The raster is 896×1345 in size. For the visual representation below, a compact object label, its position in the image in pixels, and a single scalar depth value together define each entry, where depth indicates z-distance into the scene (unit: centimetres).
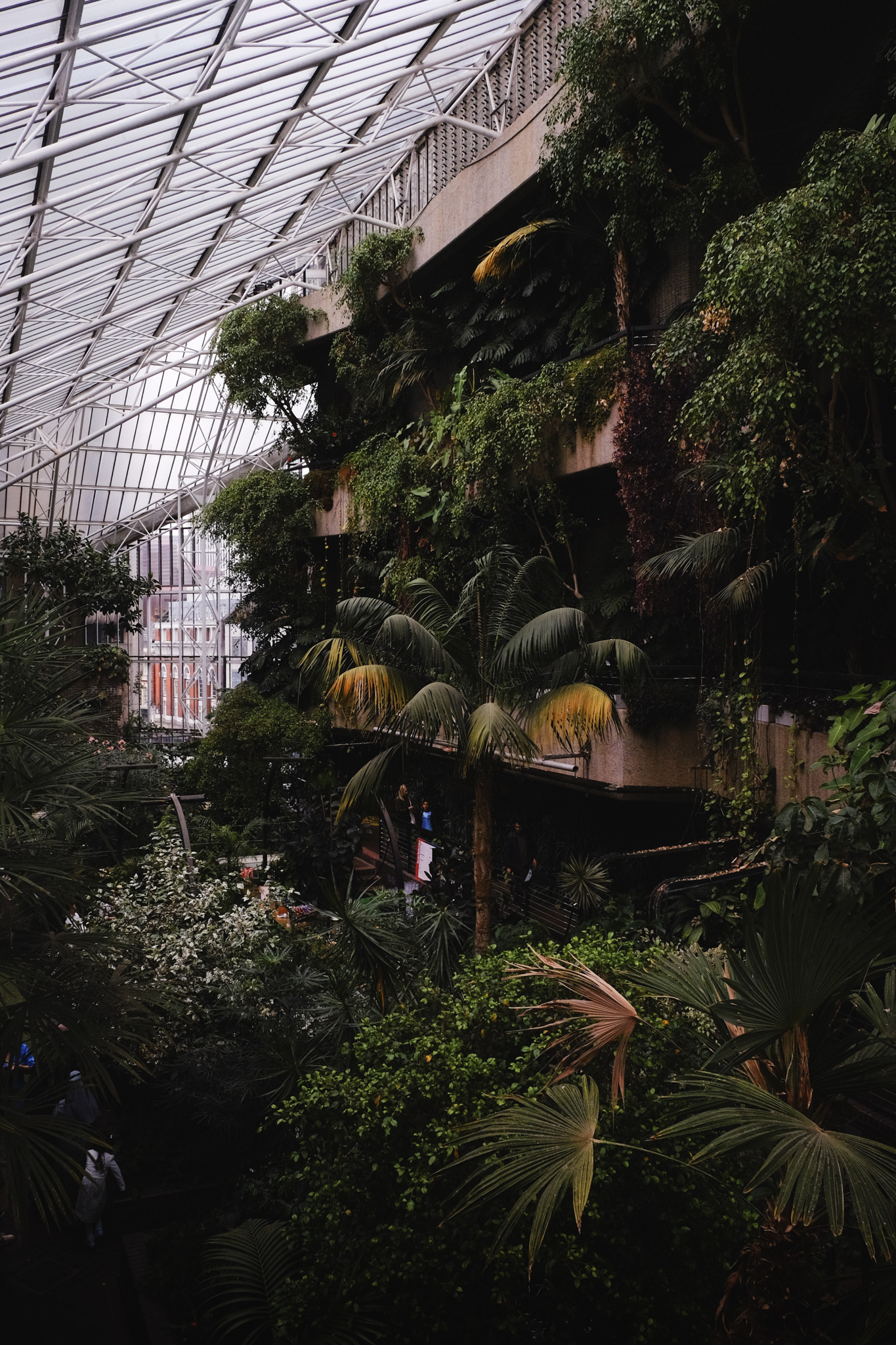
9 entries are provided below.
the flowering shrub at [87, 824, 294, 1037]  811
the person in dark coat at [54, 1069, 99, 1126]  811
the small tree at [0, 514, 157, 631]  2369
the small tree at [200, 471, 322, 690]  1838
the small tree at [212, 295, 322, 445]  1898
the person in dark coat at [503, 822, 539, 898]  1318
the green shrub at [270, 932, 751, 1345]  405
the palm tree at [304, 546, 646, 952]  792
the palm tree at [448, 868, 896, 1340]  257
